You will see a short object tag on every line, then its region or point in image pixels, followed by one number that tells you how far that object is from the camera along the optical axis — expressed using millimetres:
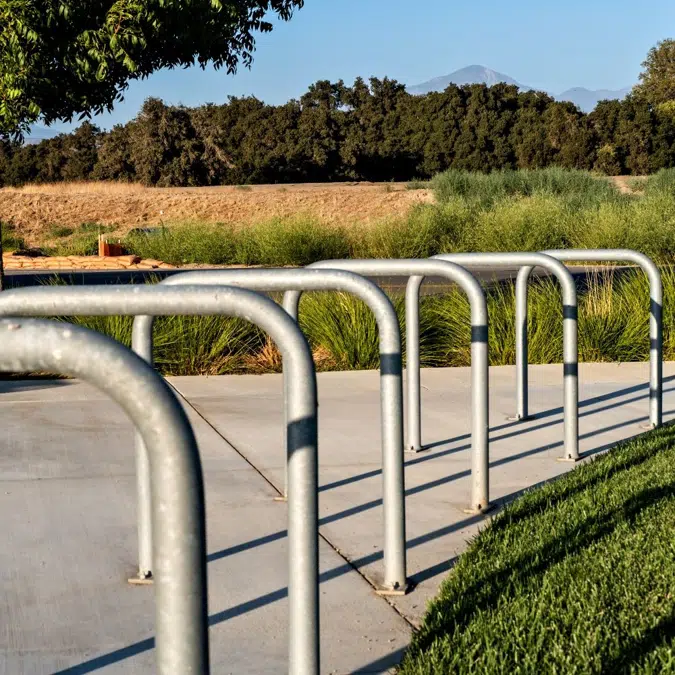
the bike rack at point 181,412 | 1739
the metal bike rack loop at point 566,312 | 5539
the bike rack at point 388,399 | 3639
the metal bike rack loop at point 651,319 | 5992
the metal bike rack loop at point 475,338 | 4648
